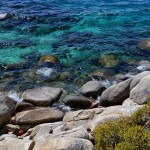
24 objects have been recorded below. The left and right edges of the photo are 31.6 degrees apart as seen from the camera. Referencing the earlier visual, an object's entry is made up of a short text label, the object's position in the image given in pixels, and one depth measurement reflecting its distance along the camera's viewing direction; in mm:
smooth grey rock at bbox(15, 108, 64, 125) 11883
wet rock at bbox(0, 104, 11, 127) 11797
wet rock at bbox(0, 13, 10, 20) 22314
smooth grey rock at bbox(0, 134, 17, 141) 10149
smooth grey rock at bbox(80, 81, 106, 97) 13863
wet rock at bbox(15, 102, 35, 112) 12946
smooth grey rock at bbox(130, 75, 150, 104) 11333
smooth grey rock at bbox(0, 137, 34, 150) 8421
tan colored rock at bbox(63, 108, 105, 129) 10773
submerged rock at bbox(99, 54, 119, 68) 16354
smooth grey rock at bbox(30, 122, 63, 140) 10102
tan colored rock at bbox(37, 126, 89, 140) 8471
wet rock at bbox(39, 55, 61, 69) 16158
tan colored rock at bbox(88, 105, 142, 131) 9226
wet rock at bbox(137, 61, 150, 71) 16034
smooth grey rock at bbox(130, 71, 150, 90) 12777
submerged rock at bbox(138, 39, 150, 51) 18138
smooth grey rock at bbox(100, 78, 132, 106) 12946
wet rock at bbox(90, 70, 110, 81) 15276
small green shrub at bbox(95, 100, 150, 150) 7246
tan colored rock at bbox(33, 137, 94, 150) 7759
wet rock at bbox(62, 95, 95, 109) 13211
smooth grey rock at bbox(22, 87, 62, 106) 13199
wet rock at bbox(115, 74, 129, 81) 15071
